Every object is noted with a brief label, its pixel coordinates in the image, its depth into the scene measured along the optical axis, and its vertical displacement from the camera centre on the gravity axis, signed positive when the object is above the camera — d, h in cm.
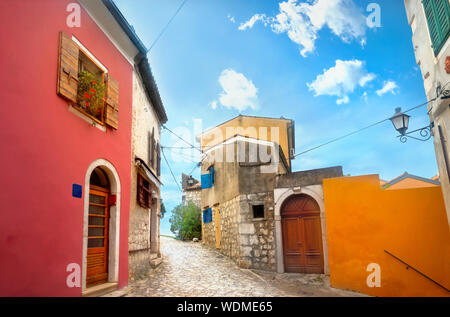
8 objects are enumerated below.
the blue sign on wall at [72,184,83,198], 462 +39
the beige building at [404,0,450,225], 540 +279
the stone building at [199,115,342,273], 920 +0
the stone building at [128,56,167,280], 740 +102
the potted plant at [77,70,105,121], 501 +213
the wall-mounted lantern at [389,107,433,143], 641 +177
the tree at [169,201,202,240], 1991 -64
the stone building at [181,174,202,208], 2276 +150
